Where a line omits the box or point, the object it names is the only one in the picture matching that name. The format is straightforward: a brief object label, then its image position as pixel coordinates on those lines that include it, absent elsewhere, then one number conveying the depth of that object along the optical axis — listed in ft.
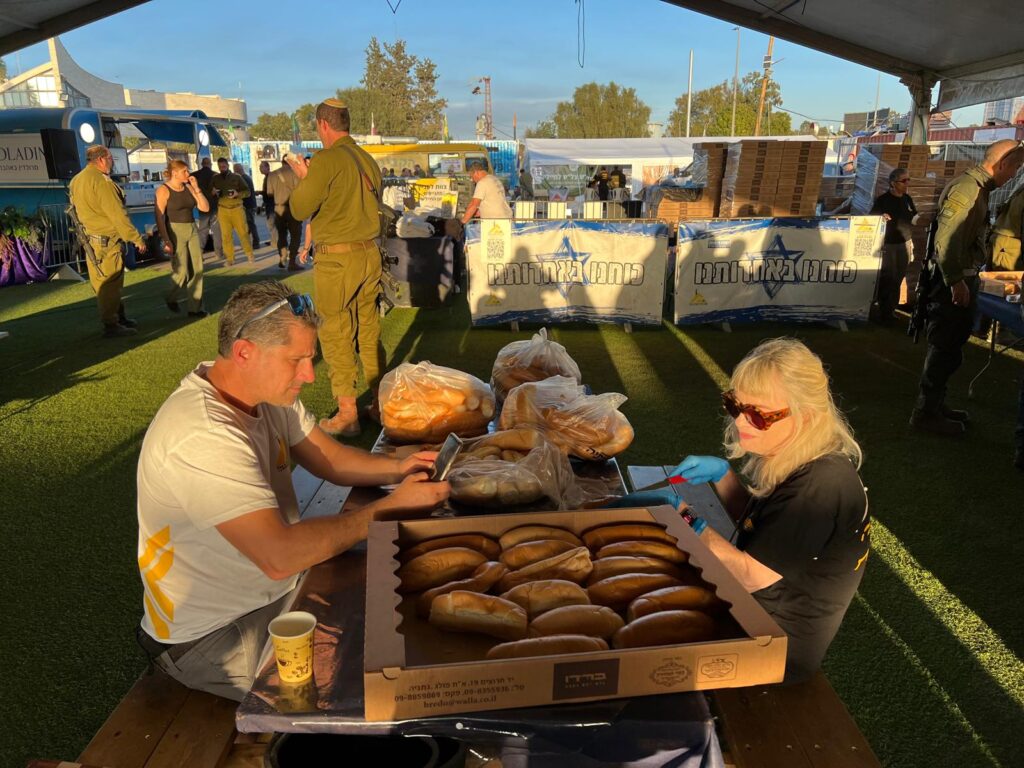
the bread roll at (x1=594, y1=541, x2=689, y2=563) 6.17
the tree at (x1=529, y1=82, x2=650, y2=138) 212.84
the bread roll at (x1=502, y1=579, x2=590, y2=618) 5.57
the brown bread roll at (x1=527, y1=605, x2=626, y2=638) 5.22
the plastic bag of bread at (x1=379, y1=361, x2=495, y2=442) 10.72
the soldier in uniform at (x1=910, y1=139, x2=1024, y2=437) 16.90
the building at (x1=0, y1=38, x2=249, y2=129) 134.82
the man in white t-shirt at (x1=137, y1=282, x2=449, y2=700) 6.47
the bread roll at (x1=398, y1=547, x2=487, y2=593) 5.94
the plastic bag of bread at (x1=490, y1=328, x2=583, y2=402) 12.17
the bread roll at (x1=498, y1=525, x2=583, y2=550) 6.46
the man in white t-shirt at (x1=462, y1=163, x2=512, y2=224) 34.91
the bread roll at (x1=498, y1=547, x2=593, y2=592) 5.92
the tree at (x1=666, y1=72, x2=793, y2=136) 193.67
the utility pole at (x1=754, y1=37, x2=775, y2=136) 147.90
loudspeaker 45.39
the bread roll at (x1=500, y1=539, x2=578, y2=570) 6.17
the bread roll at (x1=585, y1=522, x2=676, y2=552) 6.52
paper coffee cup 5.23
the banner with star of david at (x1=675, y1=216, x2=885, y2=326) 29.04
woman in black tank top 32.17
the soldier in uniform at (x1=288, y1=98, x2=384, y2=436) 16.47
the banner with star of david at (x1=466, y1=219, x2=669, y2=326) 29.53
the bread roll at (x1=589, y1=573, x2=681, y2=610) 5.70
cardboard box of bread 4.58
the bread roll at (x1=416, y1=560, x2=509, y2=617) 5.60
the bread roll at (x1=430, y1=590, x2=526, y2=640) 5.27
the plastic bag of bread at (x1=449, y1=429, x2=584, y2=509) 7.90
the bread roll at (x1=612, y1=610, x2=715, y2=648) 4.99
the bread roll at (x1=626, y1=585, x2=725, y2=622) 5.37
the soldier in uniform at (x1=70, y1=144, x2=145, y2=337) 27.14
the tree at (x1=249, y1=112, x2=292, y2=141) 284.28
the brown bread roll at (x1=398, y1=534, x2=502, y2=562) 6.38
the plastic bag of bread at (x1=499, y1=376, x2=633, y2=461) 9.84
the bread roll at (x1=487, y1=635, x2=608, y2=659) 4.81
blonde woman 6.84
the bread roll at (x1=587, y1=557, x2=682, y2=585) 5.99
